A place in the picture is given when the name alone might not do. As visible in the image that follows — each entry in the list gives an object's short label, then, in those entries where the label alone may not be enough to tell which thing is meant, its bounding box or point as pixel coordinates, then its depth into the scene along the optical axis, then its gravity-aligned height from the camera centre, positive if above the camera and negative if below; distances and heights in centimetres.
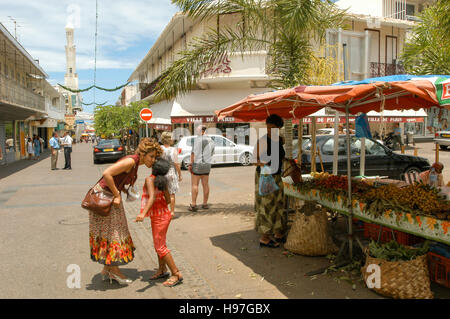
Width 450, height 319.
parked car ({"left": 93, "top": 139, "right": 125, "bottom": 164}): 2222 -66
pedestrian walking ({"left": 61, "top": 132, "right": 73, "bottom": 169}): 1839 -22
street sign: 1677 +110
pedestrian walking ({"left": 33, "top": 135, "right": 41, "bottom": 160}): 2929 -55
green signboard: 374 +44
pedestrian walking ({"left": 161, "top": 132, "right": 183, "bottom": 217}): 771 -24
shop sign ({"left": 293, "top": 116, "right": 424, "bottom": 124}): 1540 +78
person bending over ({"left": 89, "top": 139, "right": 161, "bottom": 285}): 421 -92
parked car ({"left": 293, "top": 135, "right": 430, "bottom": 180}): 1071 -65
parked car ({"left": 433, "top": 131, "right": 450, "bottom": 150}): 2106 +4
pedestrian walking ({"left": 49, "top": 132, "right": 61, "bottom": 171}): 1795 -37
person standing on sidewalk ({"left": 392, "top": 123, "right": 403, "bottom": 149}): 2502 -6
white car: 1762 -67
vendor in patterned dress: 566 -84
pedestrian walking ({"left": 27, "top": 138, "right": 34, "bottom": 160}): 2622 -52
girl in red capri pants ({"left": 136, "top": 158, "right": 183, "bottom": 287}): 420 -77
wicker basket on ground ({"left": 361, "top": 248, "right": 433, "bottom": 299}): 386 -146
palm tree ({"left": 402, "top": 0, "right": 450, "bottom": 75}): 1061 +253
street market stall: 380 +46
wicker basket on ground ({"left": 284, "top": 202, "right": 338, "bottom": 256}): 521 -135
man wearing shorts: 820 -49
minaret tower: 10719 +2384
